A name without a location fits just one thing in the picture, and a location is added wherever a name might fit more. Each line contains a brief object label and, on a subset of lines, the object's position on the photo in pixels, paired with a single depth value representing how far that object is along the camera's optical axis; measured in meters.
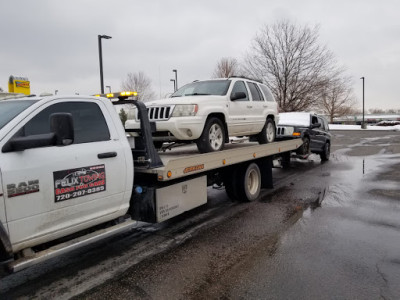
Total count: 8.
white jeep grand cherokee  5.86
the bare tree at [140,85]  34.77
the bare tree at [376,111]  164.34
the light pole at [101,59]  14.16
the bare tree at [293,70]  26.00
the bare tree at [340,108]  63.38
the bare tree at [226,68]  34.73
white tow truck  3.11
